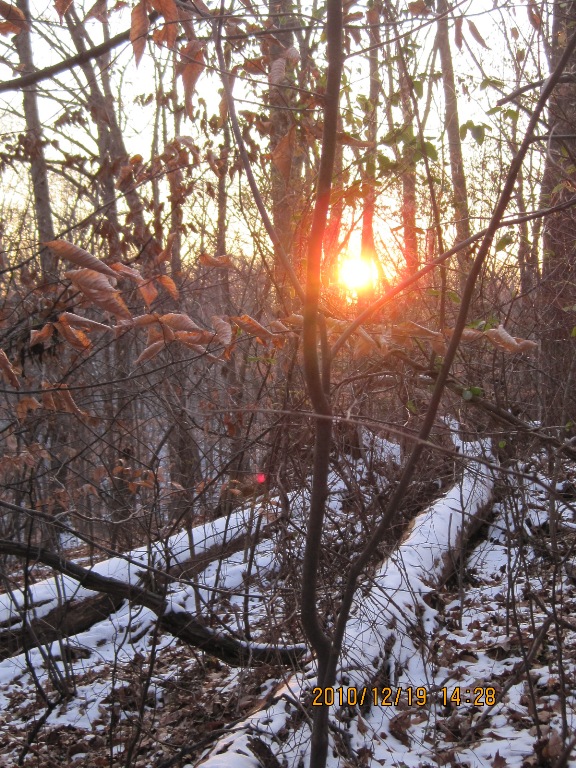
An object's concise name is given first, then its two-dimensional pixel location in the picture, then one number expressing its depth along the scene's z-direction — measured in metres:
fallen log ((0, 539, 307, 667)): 3.39
